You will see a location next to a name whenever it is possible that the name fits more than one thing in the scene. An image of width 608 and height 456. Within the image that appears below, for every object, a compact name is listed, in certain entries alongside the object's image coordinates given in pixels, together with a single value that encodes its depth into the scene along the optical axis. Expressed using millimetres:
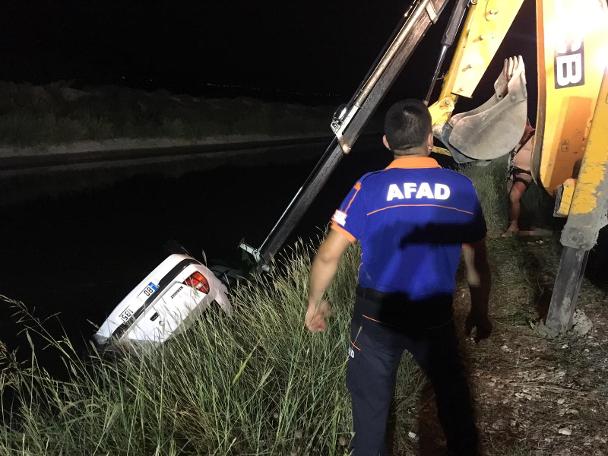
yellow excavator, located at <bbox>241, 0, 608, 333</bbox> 3242
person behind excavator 6801
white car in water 3852
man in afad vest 2158
